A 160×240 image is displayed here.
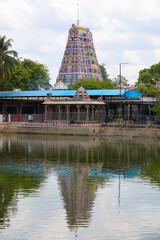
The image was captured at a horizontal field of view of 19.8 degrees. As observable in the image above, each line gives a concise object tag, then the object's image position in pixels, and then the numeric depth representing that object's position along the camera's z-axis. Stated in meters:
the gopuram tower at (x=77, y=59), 121.28
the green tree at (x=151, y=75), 113.43
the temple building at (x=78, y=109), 69.00
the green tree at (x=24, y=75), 92.25
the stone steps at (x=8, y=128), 70.69
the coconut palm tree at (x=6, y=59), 74.25
